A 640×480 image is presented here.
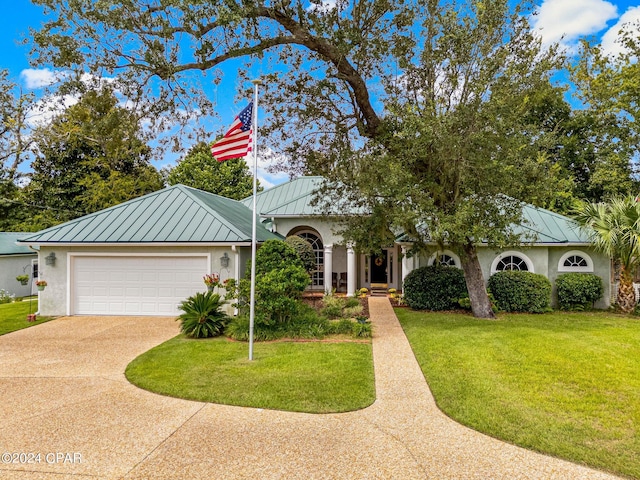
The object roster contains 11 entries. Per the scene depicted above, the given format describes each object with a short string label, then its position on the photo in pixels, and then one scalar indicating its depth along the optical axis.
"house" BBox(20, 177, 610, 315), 12.59
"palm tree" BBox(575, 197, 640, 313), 13.06
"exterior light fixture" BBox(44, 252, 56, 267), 12.84
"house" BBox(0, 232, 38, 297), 19.58
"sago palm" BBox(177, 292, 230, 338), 9.99
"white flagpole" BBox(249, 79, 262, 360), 7.71
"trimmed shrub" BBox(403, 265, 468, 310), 14.25
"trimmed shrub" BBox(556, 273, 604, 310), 14.10
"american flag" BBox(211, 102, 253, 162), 7.95
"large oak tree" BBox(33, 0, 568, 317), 8.32
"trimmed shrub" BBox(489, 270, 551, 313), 13.97
